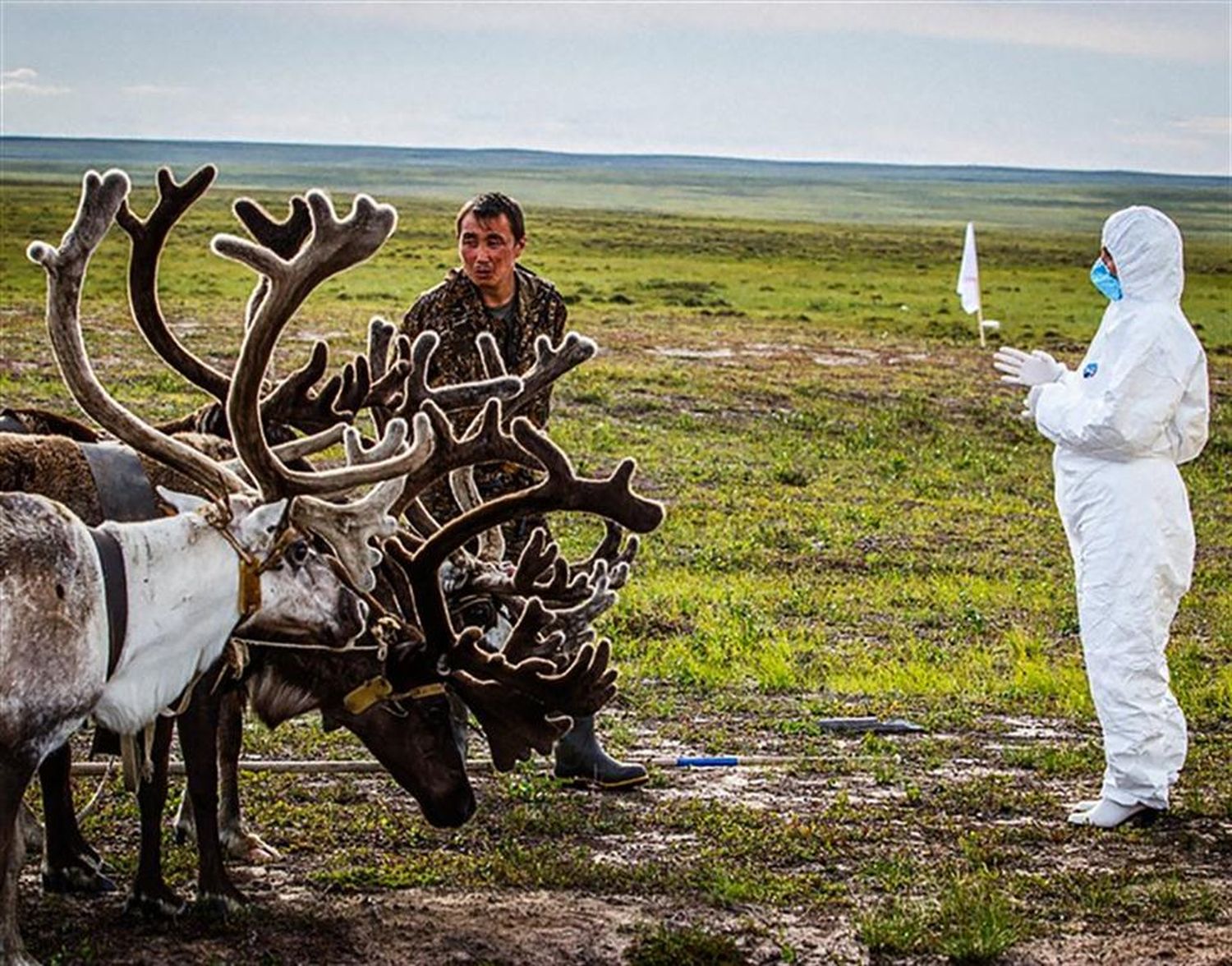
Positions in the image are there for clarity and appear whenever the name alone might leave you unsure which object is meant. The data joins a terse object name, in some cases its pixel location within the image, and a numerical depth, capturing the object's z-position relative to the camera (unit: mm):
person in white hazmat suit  8375
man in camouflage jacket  8727
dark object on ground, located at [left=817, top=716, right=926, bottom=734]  10188
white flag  29891
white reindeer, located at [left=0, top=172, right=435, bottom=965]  5734
